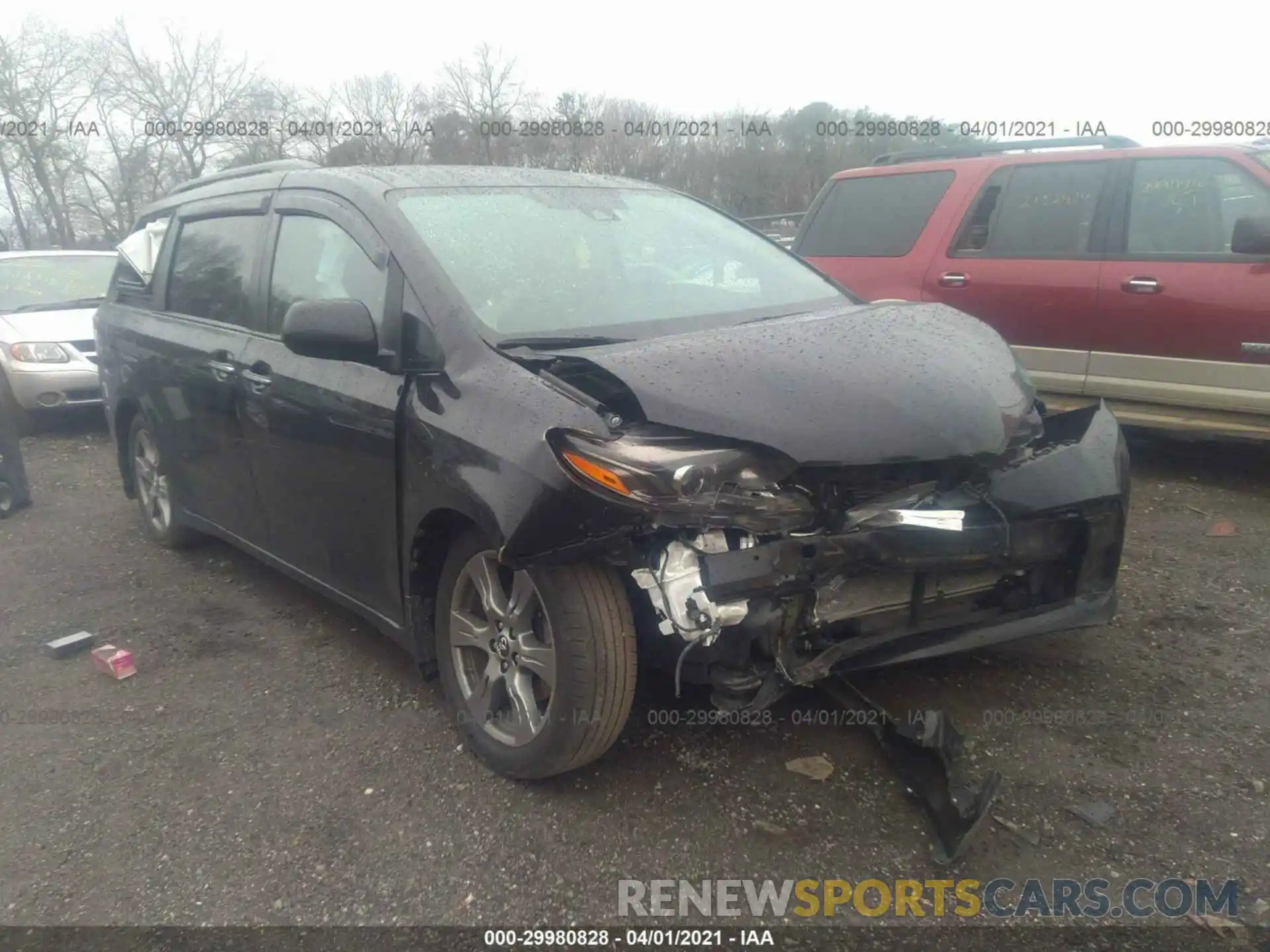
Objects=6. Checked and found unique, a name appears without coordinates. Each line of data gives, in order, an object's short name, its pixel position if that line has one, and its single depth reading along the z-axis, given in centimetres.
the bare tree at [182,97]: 3394
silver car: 809
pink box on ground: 370
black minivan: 243
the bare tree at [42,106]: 3073
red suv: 514
